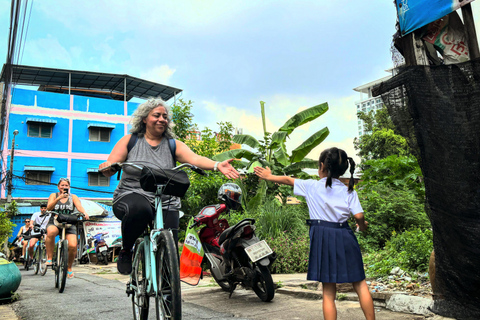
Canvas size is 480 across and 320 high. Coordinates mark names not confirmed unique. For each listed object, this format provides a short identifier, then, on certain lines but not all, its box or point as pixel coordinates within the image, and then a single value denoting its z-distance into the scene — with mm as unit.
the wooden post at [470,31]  3369
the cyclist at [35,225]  10295
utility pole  21330
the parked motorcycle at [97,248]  15367
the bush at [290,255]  7625
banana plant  13164
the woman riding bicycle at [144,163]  3258
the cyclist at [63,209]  6883
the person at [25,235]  13738
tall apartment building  141500
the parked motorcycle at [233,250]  4699
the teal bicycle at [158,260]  2687
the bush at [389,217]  8375
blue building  23906
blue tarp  3371
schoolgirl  3146
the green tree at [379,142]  31656
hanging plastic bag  4891
